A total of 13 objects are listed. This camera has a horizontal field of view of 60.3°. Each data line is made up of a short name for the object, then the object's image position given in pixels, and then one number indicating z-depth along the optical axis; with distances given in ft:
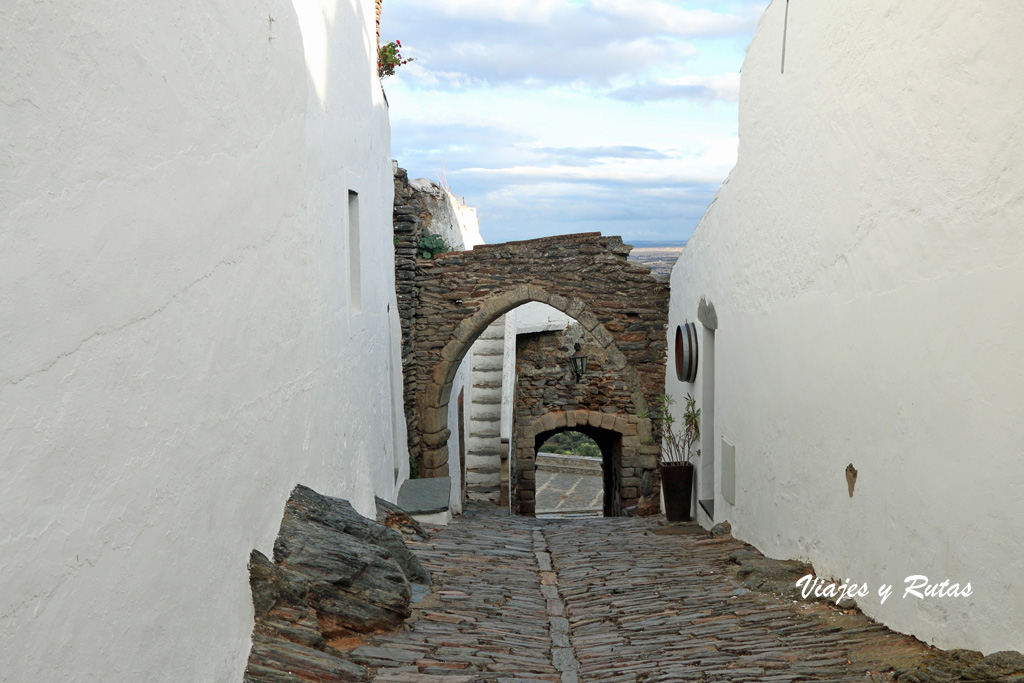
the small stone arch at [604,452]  45.73
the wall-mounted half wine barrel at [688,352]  29.40
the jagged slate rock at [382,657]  12.55
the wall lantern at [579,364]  50.08
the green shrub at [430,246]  37.70
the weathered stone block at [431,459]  37.01
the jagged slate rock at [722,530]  24.49
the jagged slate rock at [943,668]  9.94
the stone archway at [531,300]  36.91
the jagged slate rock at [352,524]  14.49
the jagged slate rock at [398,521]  22.59
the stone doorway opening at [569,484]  66.03
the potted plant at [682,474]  30.17
